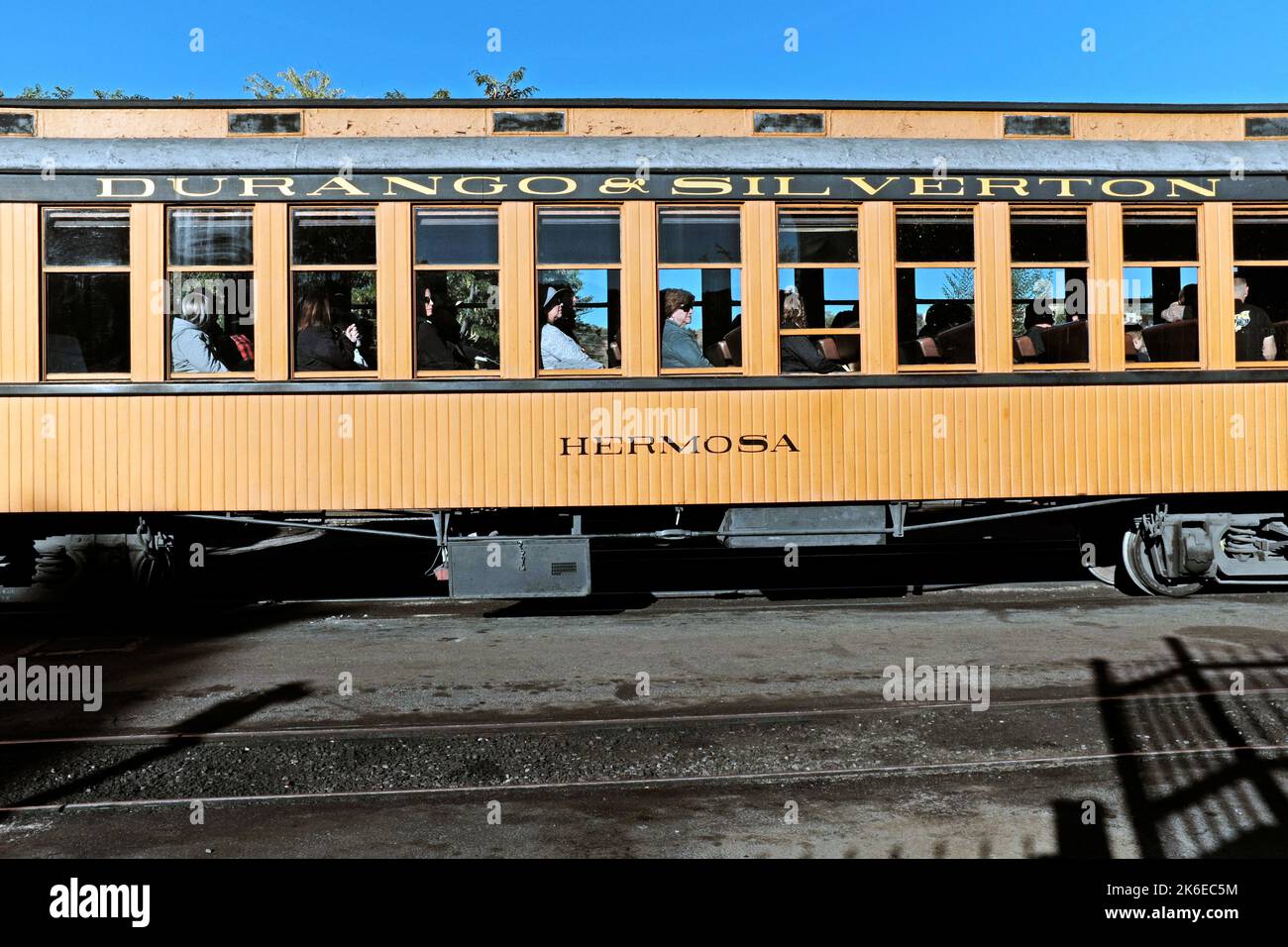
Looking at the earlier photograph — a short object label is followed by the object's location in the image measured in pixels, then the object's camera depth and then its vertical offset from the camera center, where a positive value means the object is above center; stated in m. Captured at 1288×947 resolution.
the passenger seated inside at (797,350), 7.77 +1.00
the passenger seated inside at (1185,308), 8.11 +1.31
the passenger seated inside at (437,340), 7.64 +1.10
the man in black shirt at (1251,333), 8.11 +1.11
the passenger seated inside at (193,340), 7.57 +1.12
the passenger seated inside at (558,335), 7.68 +1.12
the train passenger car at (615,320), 7.54 +1.23
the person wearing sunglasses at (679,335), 7.72 +1.12
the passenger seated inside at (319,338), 7.60 +1.12
